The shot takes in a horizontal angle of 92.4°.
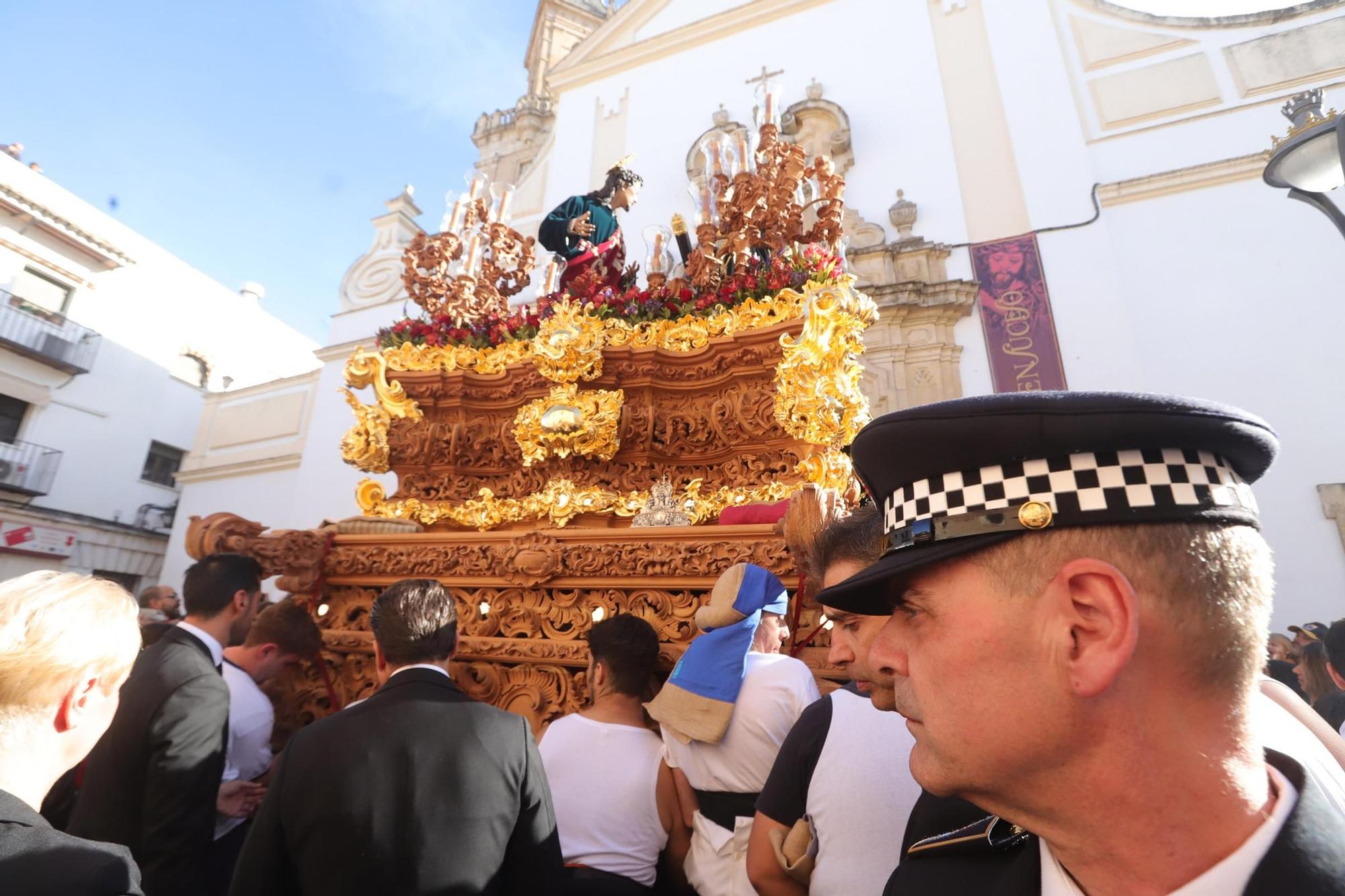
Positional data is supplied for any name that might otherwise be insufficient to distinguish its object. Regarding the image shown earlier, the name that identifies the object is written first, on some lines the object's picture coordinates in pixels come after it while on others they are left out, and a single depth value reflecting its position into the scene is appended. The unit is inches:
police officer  26.1
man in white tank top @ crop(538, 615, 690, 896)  80.4
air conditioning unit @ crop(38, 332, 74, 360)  527.8
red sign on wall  491.8
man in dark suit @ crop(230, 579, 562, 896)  62.4
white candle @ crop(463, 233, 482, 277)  156.2
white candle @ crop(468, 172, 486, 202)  161.9
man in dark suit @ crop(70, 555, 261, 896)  80.7
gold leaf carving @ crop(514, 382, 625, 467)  126.9
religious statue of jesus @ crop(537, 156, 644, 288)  163.9
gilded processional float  106.0
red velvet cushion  103.7
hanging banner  279.0
